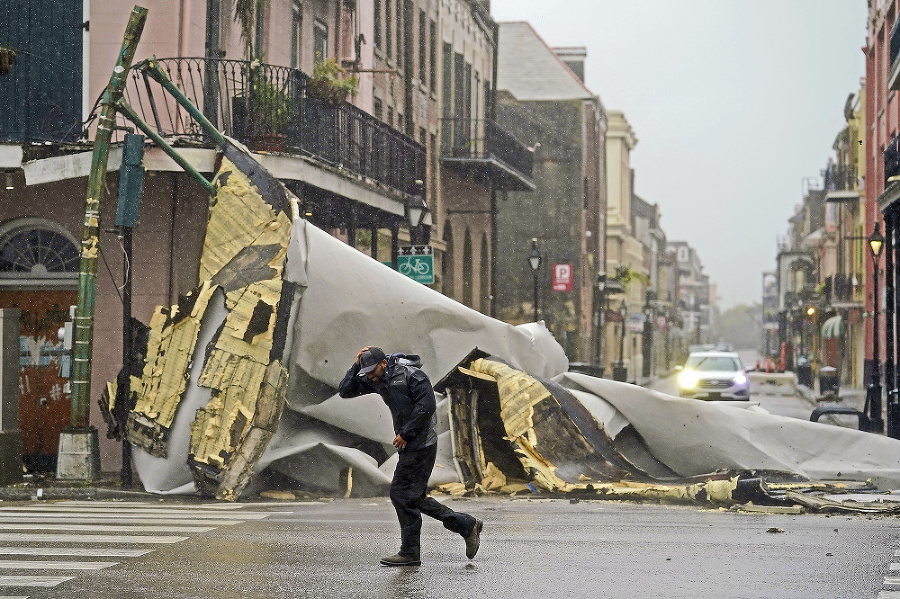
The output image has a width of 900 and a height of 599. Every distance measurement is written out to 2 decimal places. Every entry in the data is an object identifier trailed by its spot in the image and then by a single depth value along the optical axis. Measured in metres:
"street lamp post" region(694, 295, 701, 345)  158.25
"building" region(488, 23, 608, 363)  61.69
